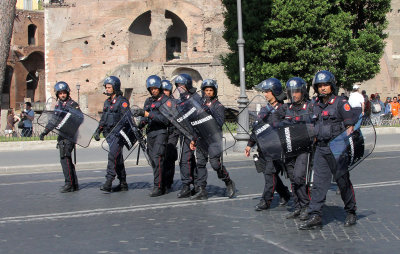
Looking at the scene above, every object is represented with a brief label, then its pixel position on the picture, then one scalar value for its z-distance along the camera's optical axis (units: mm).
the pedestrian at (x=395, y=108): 28397
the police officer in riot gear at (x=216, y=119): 9484
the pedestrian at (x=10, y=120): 24016
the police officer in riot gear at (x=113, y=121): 10633
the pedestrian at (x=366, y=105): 20981
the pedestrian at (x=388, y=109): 27661
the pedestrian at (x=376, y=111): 25188
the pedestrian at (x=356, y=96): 17381
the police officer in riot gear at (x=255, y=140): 8602
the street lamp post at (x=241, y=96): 17656
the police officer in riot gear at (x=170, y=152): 10695
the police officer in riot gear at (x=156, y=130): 10156
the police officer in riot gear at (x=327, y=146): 7441
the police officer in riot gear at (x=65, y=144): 10766
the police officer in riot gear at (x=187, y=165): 9866
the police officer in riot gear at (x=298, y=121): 8062
